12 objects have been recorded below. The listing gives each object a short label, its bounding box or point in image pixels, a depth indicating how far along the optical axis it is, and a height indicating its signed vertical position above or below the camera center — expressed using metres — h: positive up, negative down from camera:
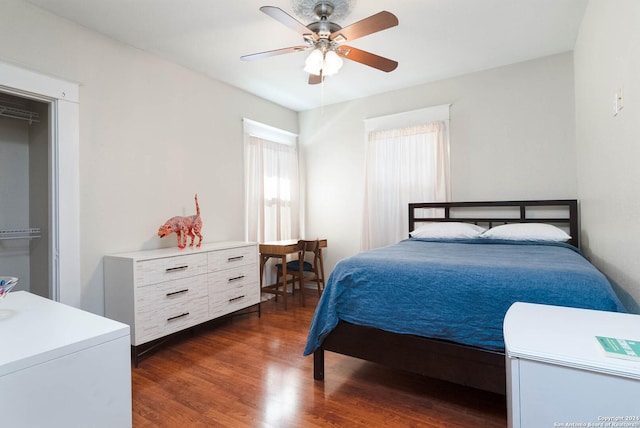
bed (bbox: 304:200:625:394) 1.59 -0.48
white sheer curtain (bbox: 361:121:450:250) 3.73 +0.47
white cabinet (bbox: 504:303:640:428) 0.77 -0.41
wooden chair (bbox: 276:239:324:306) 3.82 -0.65
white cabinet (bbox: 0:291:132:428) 0.71 -0.36
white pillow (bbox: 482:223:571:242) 2.80 -0.17
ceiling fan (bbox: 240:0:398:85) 1.86 +1.12
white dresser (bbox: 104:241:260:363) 2.41 -0.58
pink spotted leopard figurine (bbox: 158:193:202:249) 2.87 -0.09
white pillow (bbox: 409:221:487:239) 3.16 -0.16
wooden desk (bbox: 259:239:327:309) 3.75 -0.41
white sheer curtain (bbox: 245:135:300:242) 4.02 +0.35
